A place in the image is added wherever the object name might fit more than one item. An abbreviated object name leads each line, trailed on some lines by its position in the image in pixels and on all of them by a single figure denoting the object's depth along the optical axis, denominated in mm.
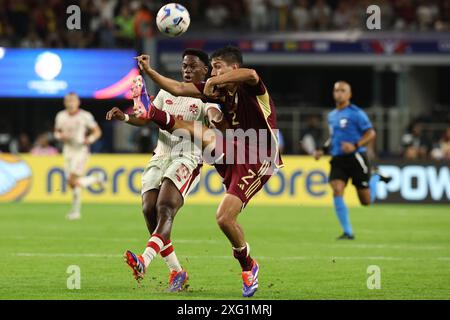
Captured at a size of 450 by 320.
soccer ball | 10562
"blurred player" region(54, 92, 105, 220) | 21516
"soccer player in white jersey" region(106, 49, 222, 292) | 11211
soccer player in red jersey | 10734
